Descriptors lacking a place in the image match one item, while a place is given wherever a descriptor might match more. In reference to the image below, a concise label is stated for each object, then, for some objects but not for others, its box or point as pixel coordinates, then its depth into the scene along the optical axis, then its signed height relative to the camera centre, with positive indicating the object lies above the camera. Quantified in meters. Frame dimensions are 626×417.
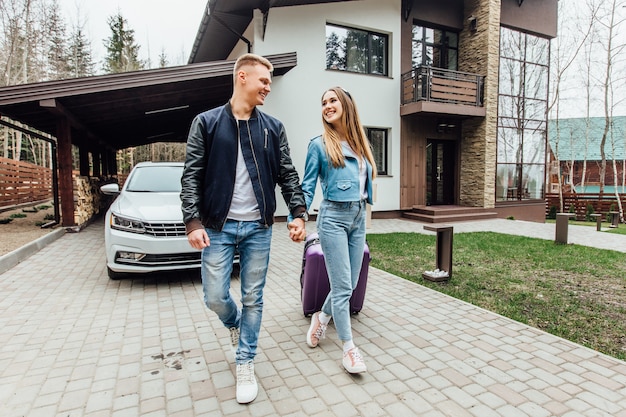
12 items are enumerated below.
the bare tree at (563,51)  22.62 +7.96
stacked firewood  9.46 -0.40
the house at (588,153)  31.17 +2.37
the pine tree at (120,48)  32.16 +12.07
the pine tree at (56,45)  24.27 +9.76
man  2.20 -0.10
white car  4.45 -0.67
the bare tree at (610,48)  20.48 +7.40
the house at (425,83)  11.18 +3.25
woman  2.60 -0.09
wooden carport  7.10 +1.92
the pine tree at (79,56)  28.41 +10.27
